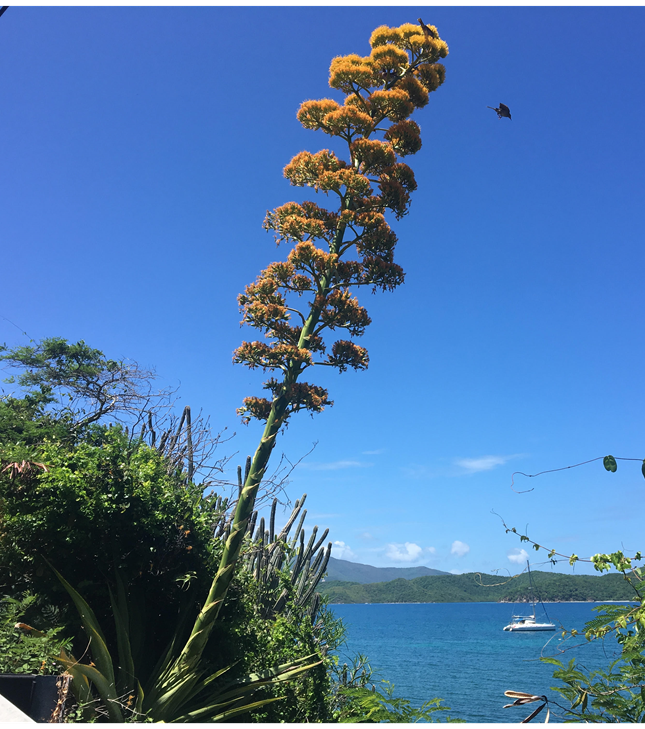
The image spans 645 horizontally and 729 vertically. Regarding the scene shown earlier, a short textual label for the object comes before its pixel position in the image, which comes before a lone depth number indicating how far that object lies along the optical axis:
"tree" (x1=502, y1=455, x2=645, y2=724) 2.39
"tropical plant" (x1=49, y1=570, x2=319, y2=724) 4.46
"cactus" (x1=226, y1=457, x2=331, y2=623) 7.81
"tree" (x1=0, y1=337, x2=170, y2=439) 13.31
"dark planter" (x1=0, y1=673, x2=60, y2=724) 3.60
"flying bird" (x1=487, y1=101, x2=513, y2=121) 5.13
